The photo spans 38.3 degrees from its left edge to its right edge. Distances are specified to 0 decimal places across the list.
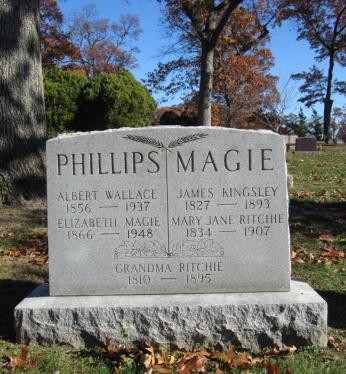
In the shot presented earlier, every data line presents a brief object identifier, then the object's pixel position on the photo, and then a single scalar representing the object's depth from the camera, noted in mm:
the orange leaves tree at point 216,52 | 18031
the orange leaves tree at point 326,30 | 35688
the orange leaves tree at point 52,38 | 37625
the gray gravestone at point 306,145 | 20109
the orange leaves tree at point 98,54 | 46281
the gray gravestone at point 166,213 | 3967
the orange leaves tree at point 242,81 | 31859
